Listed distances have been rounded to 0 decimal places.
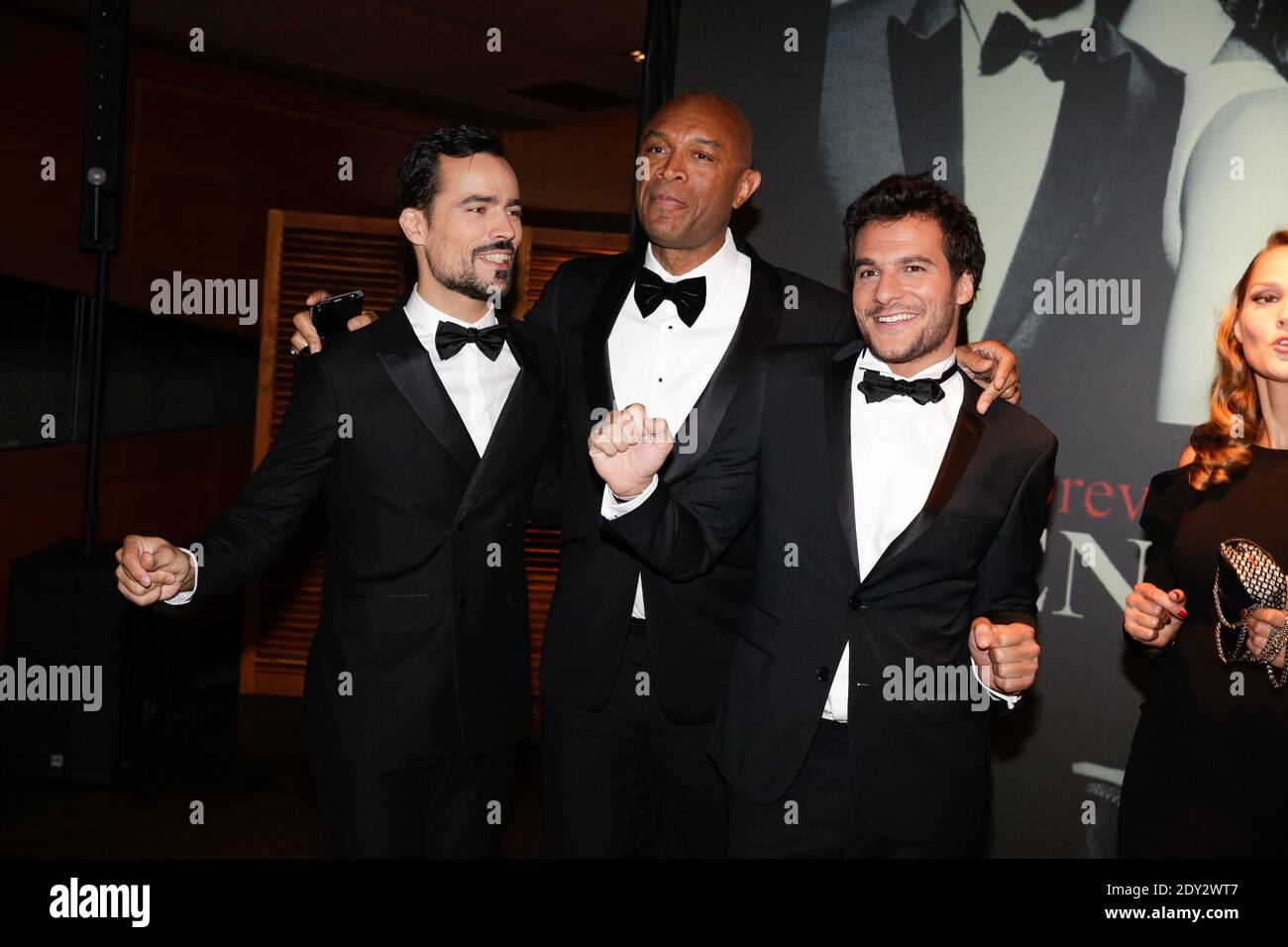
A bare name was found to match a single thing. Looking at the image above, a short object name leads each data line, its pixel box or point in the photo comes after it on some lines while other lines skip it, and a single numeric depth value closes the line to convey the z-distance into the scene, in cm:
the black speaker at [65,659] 479
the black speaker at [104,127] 473
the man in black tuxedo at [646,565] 275
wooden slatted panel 603
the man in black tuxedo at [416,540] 254
